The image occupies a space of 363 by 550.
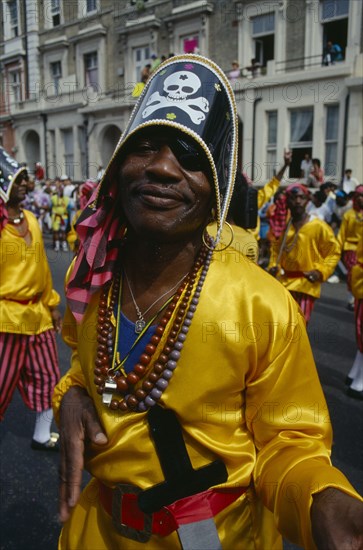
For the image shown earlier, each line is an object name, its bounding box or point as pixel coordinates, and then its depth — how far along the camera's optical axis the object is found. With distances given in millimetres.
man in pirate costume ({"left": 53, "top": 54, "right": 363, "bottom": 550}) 1418
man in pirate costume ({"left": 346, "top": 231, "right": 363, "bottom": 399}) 4844
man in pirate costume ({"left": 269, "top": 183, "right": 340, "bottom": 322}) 5121
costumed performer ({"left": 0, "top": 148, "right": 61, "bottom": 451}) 3469
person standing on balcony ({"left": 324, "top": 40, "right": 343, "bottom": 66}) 15711
